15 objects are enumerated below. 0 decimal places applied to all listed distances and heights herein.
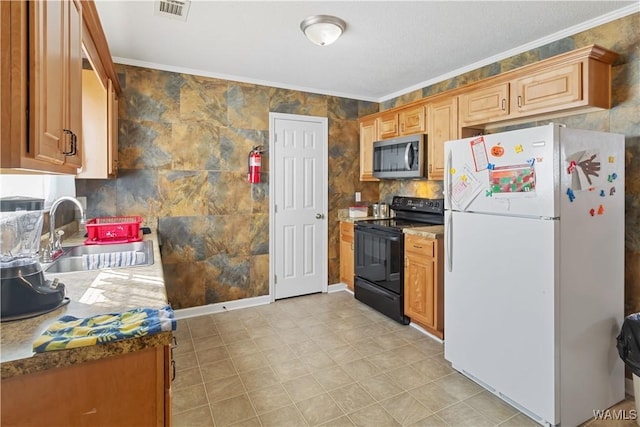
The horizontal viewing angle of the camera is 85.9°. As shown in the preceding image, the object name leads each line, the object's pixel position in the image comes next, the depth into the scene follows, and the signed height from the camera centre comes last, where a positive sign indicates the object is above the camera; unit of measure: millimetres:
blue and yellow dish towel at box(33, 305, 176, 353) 943 -347
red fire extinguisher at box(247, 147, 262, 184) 3762 +522
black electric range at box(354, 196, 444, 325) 3369 -407
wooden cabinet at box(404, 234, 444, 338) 2977 -626
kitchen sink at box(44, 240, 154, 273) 2141 -286
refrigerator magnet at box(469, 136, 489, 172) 2230 +396
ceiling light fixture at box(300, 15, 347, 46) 2393 +1319
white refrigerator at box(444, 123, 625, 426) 1894 -323
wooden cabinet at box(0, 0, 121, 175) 908 +391
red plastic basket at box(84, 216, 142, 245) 2590 -151
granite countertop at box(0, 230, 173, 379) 910 -348
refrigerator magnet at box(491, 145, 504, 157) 2123 +392
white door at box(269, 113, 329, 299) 4031 +116
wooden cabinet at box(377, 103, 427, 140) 3554 +1015
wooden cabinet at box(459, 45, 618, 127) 2254 +903
